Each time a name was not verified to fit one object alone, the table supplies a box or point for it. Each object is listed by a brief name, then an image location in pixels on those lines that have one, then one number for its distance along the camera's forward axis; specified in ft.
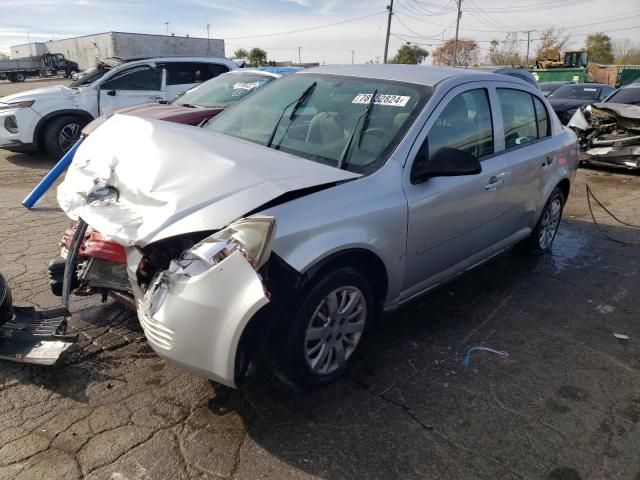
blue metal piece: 13.30
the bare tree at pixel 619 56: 243.66
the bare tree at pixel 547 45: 226.38
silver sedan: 7.52
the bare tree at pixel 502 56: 222.69
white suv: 28.07
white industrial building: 182.91
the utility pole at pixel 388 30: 127.95
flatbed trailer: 163.12
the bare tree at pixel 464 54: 226.38
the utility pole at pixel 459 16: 178.50
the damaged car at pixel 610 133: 29.58
